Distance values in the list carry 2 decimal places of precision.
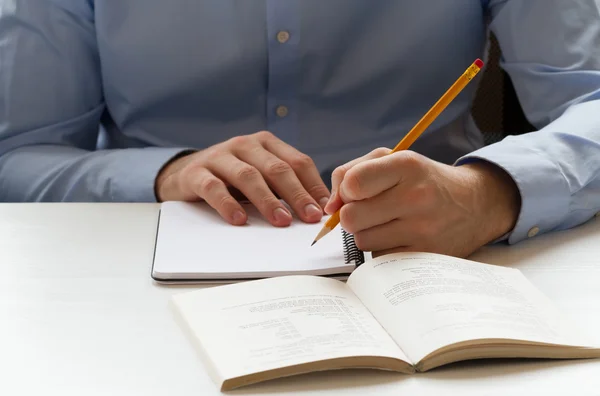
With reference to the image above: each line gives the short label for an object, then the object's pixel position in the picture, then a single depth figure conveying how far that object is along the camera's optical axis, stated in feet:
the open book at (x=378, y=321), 3.49
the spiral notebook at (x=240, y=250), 3.89
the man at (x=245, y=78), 4.77
